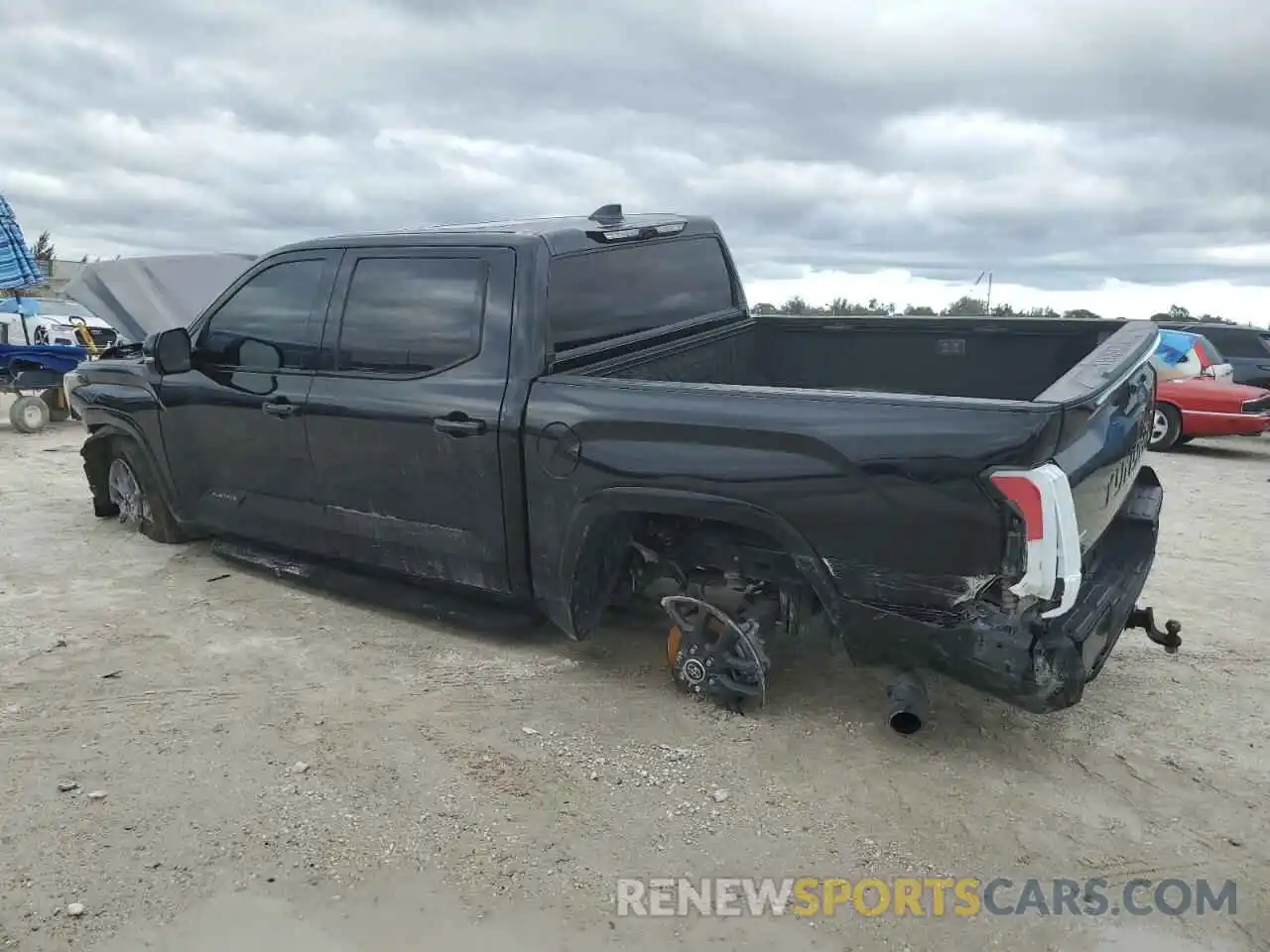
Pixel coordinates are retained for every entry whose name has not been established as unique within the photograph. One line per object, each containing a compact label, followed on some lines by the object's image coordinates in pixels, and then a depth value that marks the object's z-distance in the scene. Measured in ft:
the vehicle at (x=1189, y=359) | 37.78
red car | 36.27
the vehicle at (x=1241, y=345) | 43.47
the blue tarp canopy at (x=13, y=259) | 43.14
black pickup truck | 9.91
